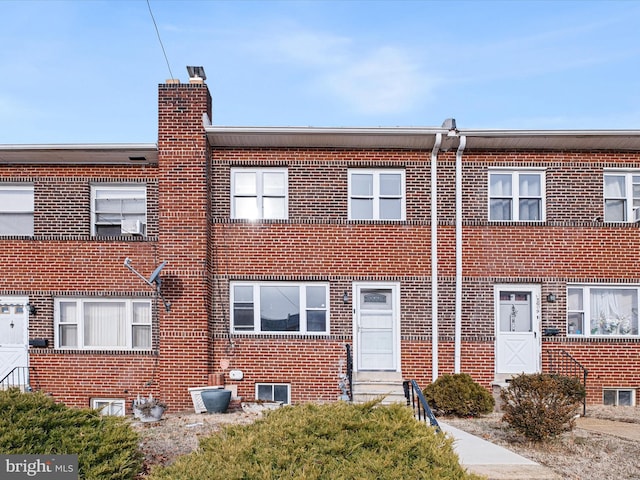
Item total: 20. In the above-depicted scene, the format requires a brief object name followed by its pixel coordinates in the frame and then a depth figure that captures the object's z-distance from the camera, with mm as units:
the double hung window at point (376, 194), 12625
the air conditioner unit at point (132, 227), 12523
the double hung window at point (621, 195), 12680
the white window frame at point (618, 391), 12195
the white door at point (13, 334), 12414
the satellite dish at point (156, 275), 11414
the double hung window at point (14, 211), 12836
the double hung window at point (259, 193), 12586
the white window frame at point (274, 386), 12172
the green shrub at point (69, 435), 5398
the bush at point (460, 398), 10656
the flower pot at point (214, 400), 10945
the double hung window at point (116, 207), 12805
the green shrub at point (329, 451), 4016
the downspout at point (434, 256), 12124
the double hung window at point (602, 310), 12445
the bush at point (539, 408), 7789
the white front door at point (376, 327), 12312
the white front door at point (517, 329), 12250
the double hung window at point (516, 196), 12625
